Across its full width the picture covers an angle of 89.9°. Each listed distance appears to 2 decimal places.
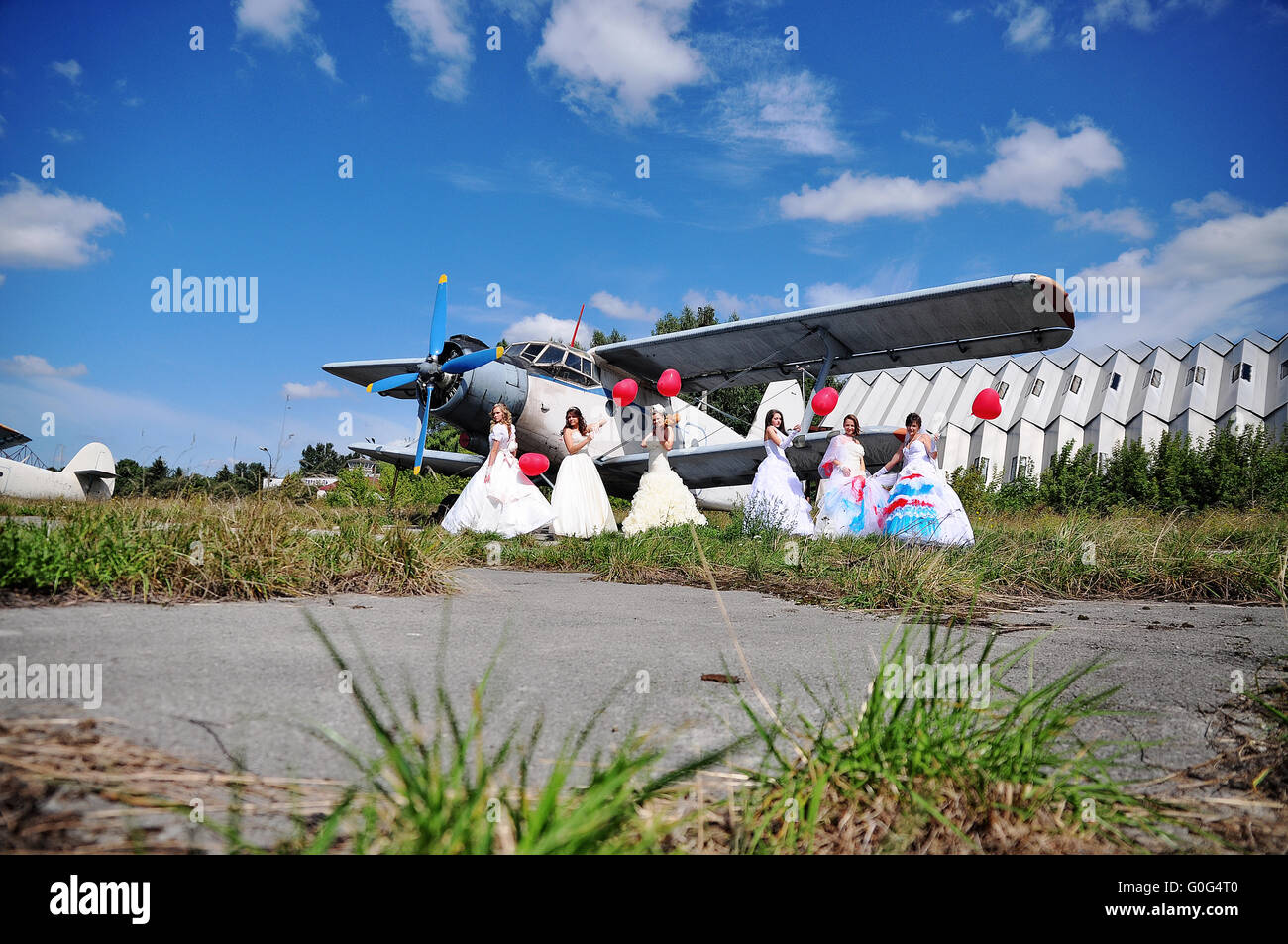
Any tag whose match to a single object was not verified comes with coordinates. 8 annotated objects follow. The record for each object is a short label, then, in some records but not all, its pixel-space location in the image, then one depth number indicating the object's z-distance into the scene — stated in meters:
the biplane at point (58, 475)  15.59
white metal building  34.03
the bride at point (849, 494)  9.04
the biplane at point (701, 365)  9.58
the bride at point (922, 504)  7.39
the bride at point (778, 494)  8.45
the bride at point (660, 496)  9.86
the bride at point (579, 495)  9.69
